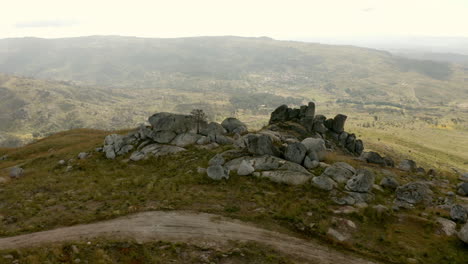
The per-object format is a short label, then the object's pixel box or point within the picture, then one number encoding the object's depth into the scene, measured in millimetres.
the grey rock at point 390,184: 37875
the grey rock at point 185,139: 52094
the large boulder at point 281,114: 74250
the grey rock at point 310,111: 72500
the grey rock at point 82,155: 52550
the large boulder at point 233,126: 64856
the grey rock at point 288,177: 36125
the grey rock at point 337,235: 25234
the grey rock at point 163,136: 53031
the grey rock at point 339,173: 36750
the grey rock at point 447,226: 26766
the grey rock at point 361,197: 31958
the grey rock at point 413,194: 33656
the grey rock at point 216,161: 40847
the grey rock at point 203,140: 52069
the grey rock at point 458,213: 28862
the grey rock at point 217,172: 37281
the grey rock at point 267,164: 38594
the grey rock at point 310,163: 40984
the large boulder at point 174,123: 54625
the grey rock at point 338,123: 73438
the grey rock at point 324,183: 34094
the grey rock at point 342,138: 71500
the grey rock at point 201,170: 39156
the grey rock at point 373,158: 55750
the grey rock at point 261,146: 42344
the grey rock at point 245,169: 38406
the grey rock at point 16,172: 46156
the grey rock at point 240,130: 63469
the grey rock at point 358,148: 71812
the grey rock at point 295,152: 41500
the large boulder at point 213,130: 57206
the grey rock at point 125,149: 52375
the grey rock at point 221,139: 52888
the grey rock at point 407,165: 54291
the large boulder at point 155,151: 48969
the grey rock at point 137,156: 48844
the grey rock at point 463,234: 24578
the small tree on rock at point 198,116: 57875
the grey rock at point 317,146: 46125
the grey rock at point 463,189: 38822
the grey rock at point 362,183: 34031
